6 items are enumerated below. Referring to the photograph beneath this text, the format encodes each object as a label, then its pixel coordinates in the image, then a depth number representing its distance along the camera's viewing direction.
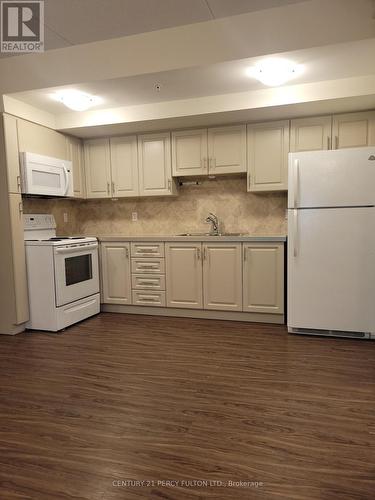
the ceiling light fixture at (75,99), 3.11
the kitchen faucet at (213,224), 4.02
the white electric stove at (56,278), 3.35
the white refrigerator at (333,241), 2.91
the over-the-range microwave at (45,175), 3.32
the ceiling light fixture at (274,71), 2.57
